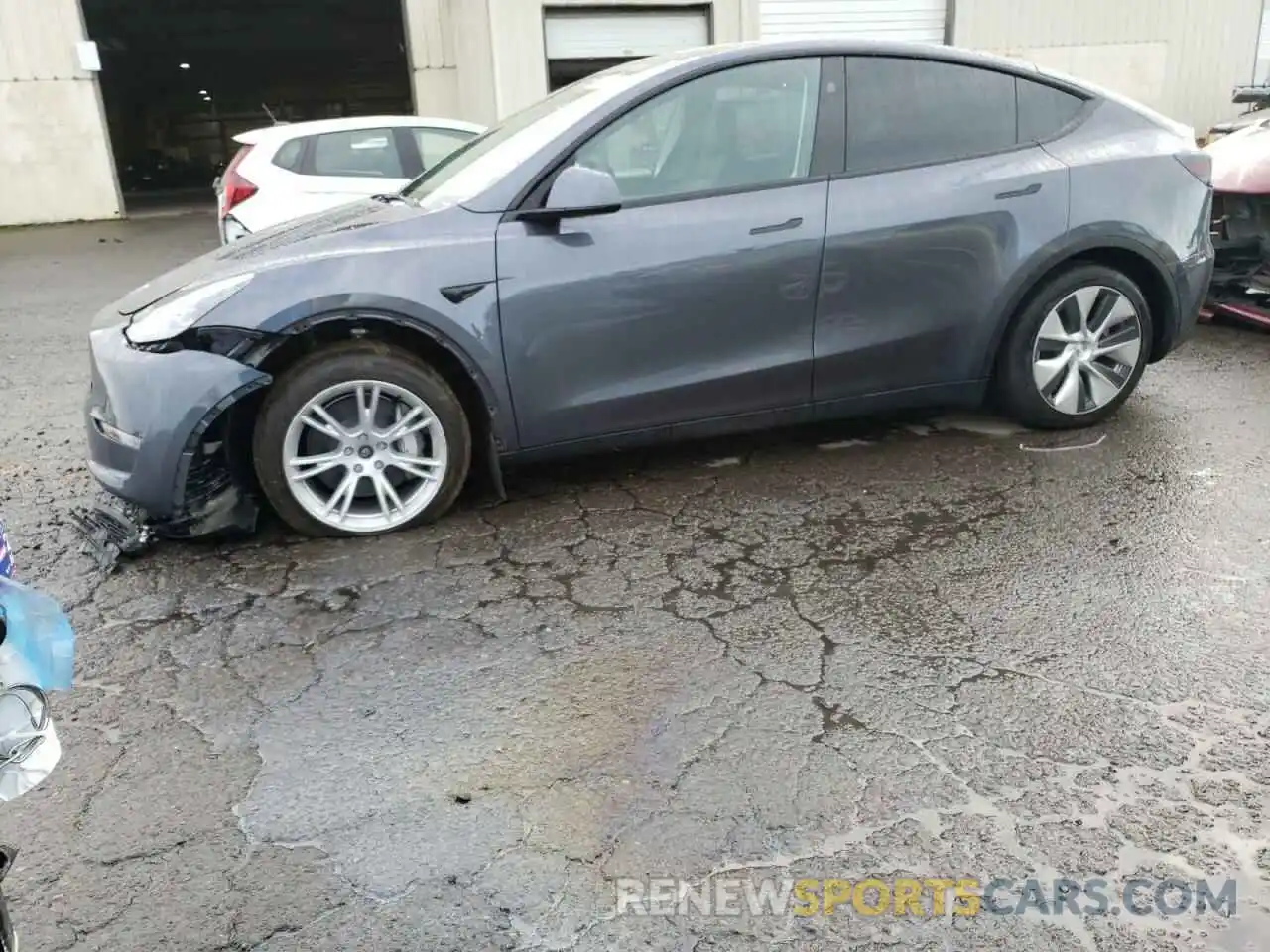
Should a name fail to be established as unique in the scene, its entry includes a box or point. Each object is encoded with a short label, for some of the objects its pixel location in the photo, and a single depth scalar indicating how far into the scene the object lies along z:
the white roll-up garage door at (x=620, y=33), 14.68
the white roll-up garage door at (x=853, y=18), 15.27
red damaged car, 6.14
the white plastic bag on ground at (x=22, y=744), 1.43
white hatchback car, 8.09
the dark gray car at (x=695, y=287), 3.61
